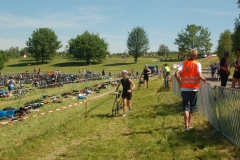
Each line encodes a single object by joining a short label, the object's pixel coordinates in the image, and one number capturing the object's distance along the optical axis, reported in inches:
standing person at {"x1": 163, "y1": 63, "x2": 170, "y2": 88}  636.7
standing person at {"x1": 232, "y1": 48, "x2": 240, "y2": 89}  287.1
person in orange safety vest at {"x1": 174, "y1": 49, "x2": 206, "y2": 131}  226.2
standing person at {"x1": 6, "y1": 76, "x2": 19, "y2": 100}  772.8
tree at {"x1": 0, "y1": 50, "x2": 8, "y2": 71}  2448.2
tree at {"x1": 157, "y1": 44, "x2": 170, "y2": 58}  4050.2
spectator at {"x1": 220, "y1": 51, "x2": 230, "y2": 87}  307.2
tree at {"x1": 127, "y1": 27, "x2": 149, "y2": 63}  3324.3
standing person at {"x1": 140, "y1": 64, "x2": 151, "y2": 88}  688.7
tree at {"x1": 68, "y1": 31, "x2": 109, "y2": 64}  3034.0
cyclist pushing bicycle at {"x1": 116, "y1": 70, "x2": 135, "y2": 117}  375.2
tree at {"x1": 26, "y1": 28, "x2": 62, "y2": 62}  3222.7
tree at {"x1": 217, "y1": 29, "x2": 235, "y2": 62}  2146.3
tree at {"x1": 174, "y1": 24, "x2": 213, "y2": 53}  3425.2
